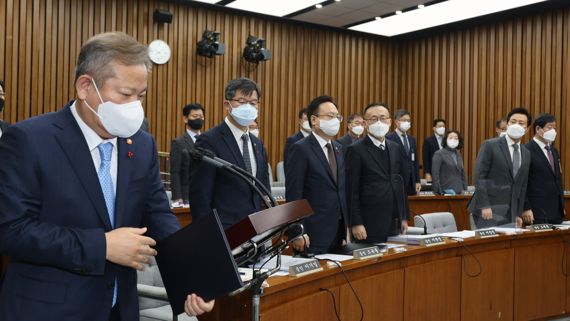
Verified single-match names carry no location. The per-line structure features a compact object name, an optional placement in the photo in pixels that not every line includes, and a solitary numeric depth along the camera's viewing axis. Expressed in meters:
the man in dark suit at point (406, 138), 7.77
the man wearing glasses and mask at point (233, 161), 3.18
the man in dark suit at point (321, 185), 3.72
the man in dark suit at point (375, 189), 4.14
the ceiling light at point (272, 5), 9.19
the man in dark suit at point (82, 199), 1.47
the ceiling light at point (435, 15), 9.16
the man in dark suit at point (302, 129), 6.80
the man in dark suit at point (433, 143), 9.51
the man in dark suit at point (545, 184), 5.32
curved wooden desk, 2.48
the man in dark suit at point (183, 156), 6.03
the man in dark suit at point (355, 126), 7.62
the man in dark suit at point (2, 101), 4.53
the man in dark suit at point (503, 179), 5.02
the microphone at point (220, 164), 2.01
